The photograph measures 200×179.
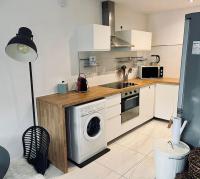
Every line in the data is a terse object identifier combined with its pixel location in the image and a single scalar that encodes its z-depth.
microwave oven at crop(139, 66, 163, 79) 4.09
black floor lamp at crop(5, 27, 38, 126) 1.78
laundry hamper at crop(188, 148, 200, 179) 1.66
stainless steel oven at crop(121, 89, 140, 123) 3.09
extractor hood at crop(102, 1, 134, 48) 3.17
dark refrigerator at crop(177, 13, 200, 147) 1.82
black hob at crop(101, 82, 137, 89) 3.38
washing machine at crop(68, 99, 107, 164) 2.31
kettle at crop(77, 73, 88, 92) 2.80
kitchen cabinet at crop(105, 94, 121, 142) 2.79
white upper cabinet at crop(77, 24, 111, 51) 2.73
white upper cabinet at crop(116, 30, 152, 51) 3.49
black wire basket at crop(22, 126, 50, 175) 2.29
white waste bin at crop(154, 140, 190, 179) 1.87
